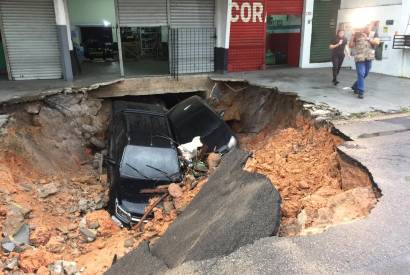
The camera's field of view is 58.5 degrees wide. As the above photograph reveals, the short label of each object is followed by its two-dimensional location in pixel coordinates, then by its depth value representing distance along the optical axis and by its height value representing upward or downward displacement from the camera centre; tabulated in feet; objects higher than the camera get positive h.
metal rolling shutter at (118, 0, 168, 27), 39.27 +2.10
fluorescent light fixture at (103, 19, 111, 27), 55.16 +1.43
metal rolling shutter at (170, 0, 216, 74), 41.96 -0.28
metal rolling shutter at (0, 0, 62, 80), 37.01 -0.57
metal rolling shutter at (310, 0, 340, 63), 48.32 +0.51
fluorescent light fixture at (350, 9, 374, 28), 45.14 +1.75
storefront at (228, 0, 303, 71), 44.68 +0.27
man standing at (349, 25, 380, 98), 29.60 -1.35
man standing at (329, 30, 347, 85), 34.91 -1.81
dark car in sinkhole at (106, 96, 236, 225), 23.12 -7.75
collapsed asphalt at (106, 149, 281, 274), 13.62 -7.71
